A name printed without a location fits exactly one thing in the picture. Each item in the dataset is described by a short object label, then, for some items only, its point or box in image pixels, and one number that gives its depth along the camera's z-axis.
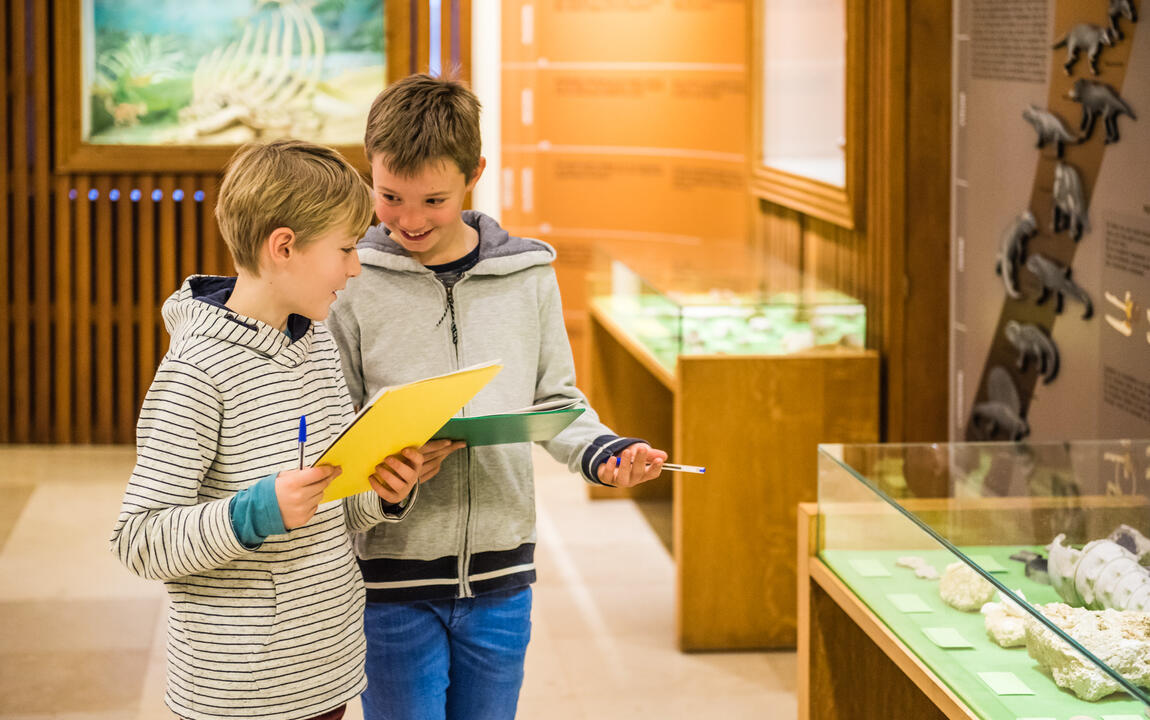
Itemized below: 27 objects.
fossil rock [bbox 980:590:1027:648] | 2.25
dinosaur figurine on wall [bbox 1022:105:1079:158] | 3.88
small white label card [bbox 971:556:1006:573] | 2.47
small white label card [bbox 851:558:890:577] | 2.83
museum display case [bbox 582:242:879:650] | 4.79
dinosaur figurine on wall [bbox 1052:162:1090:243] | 3.81
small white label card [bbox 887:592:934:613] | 2.65
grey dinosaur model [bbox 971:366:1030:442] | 4.24
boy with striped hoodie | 1.85
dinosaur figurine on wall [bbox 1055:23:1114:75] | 3.63
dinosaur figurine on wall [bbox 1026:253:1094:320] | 3.83
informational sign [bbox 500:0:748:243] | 8.05
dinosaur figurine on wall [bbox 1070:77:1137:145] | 3.59
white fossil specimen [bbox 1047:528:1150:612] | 2.41
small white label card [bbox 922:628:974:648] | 2.48
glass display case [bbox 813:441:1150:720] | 2.14
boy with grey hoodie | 2.24
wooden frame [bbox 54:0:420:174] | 7.87
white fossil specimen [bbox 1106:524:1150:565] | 2.59
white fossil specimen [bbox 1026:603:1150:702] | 2.01
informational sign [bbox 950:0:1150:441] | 3.57
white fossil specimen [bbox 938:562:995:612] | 2.38
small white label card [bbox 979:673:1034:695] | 2.25
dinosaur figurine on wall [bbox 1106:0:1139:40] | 3.48
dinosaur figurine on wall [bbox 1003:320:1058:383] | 4.02
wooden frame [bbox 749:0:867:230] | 5.09
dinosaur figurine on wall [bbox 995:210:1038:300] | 4.12
